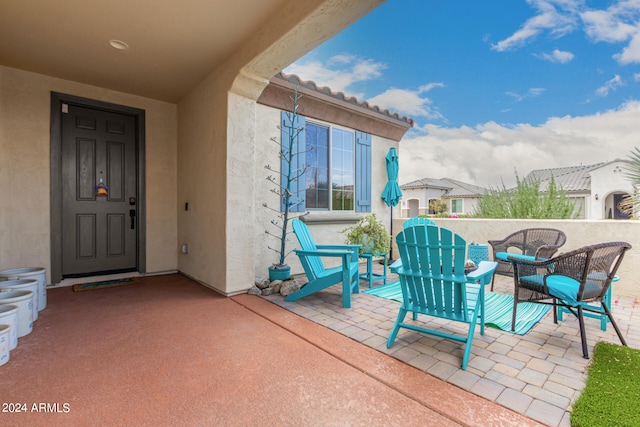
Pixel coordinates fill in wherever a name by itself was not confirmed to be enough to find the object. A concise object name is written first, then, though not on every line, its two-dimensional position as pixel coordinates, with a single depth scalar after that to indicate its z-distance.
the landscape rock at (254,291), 3.58
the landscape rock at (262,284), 3.71
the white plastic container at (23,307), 2.28
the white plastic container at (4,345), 1.89
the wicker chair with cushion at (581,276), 2.16
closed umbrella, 5.86
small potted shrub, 4.42
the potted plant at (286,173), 4.23
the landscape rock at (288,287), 3.53
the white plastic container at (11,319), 2.04
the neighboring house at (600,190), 14.86
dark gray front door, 3.95
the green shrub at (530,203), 5.96
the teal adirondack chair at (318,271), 3.11
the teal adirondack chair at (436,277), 2.00
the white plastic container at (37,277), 2.88
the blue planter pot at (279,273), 3.87
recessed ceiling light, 2.98
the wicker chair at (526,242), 3.70
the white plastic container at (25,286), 2.60
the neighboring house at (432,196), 24.18
